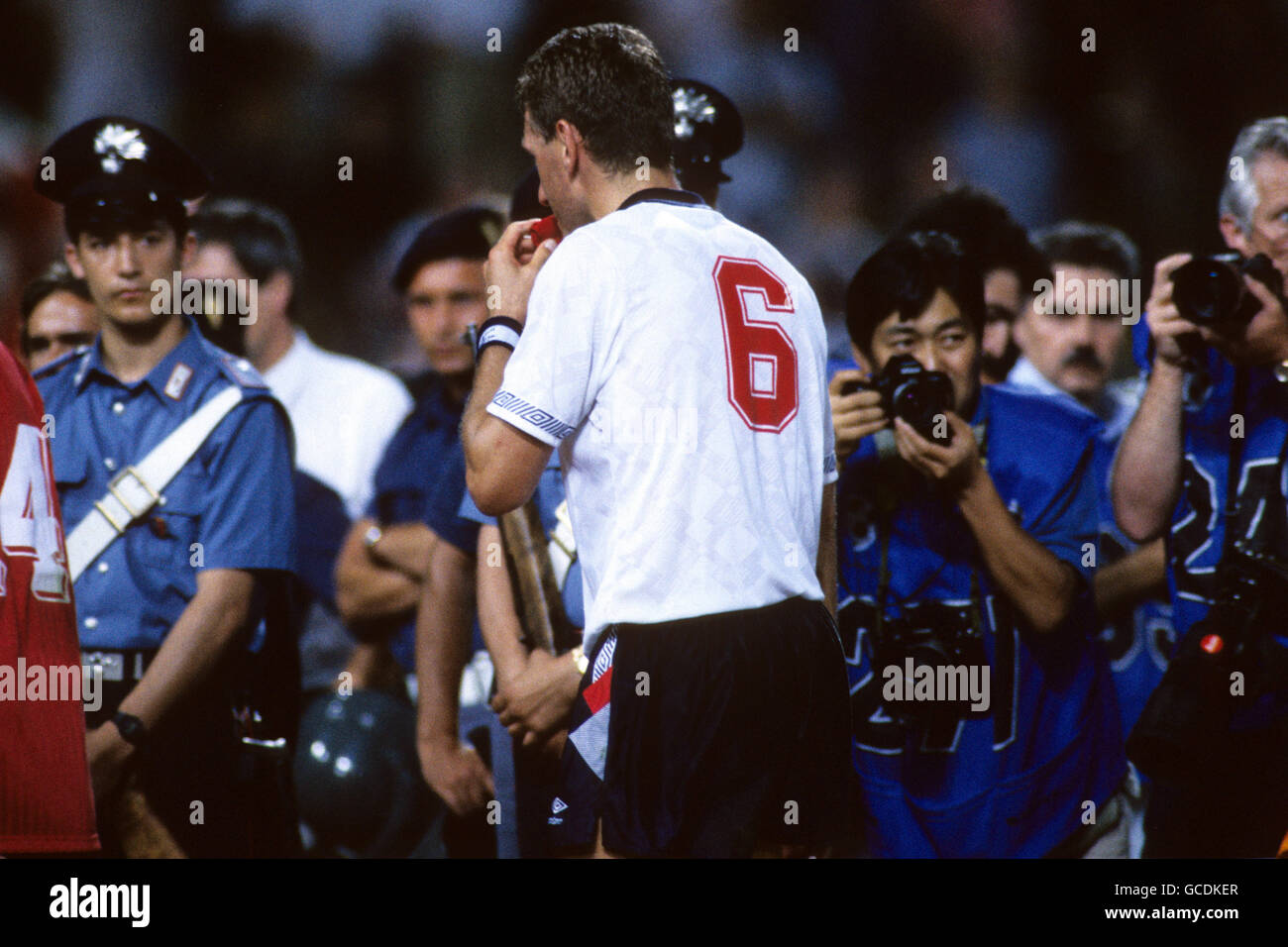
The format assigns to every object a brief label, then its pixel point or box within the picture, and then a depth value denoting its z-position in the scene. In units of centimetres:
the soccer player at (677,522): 436
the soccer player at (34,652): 416
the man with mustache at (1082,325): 835
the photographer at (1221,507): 560
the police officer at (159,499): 593
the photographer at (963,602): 575
